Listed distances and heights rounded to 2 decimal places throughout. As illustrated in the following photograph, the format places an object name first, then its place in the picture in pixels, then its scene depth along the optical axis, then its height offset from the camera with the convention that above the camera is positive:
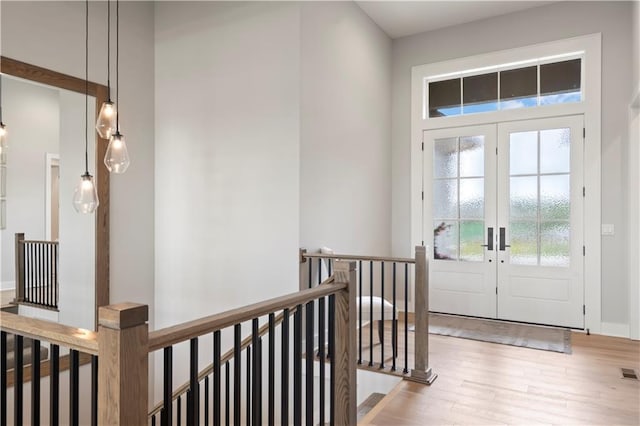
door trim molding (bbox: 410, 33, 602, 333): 4.33 +1.10
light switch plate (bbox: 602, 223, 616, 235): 4.27 -0.18
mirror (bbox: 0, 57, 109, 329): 3.88 +0.31
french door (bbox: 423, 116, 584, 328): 4.49 -0.09
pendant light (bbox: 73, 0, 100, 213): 2.78 +0.11
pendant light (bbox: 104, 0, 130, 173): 2.67 +0.37
